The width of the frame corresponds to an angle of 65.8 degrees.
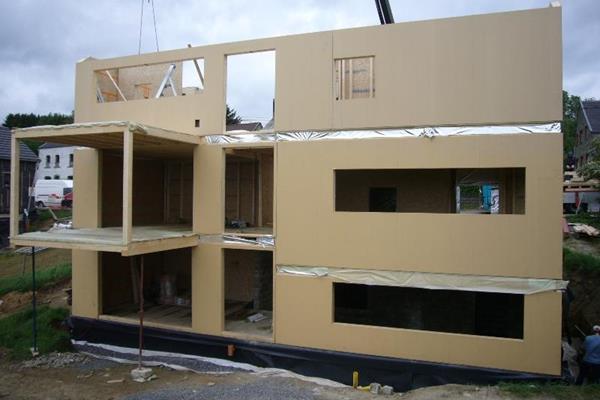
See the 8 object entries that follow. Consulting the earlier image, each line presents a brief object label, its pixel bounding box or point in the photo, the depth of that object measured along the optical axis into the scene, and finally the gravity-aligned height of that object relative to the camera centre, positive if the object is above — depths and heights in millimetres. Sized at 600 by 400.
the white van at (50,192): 37344 +616
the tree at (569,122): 47906 +8997
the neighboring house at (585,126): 34500 +5967
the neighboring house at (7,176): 29203 +1608
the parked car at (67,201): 37469 -105
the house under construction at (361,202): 9875 -16
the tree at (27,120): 70469 +12280
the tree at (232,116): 46969 +9023
